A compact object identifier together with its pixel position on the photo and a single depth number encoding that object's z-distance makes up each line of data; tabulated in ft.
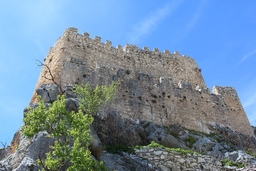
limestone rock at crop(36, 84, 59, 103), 44.45
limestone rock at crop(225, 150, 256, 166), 40.65
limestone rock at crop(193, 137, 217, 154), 48.97
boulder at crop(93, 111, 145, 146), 40.70
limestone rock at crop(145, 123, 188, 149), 46.53
